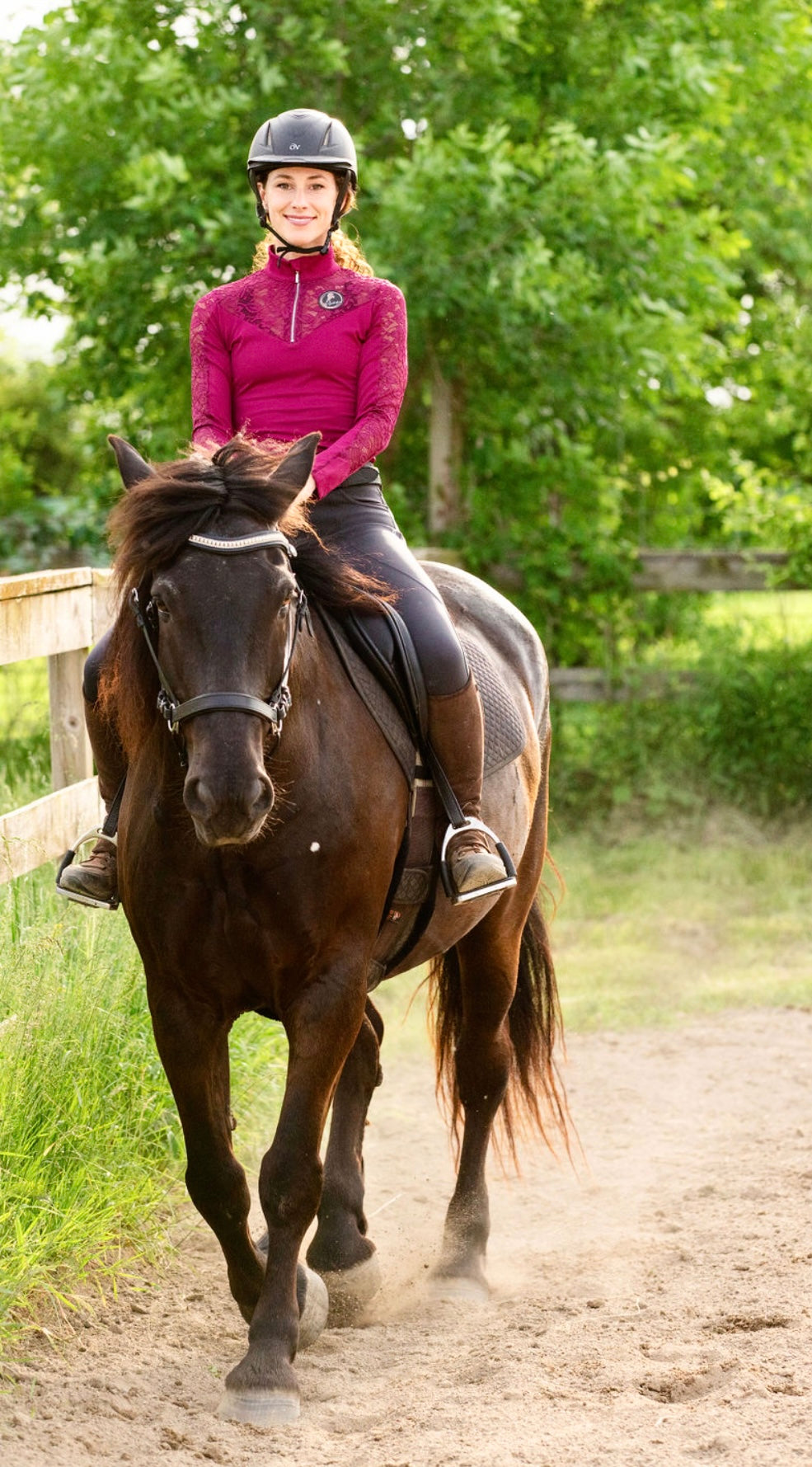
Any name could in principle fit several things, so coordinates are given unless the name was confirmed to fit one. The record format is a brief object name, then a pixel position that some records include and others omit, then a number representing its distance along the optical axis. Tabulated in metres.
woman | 8.12
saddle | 7.82
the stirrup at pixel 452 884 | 8.17
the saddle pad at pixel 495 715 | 9.44
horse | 6.43
